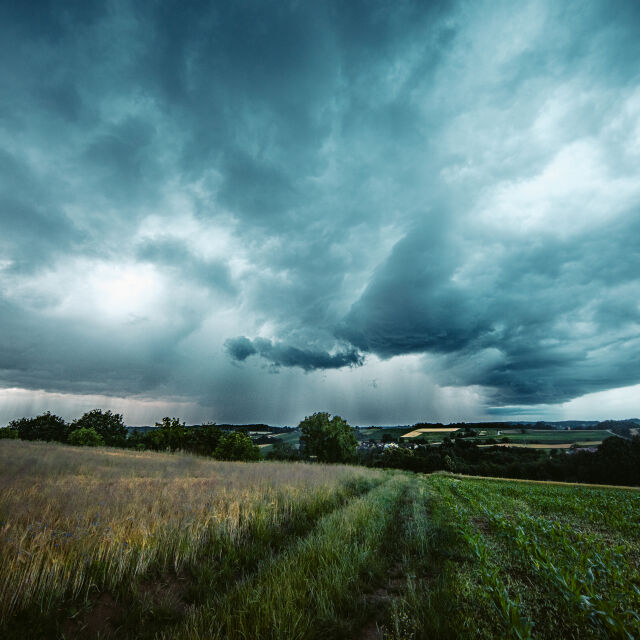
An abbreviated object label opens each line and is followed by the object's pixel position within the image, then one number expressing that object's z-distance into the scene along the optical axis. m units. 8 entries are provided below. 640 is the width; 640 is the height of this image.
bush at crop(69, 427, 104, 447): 49.78
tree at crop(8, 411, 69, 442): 79.50
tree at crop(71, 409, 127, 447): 76.31
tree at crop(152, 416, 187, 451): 48.31
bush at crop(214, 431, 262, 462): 43.06
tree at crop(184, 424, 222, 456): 47.41
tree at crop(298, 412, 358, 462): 54.78
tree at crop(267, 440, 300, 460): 69.40
